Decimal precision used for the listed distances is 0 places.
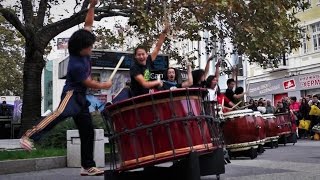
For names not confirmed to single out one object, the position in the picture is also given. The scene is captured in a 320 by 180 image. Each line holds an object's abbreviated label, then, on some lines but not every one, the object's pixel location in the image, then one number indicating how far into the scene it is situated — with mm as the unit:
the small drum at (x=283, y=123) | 14883
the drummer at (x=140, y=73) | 5993
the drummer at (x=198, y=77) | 8086
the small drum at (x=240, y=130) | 9883
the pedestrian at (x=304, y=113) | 20938
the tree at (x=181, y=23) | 13797
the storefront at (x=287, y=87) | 31750
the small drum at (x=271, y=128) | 13320
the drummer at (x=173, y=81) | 7258
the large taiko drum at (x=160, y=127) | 5227
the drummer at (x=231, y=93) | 10320
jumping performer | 5262
